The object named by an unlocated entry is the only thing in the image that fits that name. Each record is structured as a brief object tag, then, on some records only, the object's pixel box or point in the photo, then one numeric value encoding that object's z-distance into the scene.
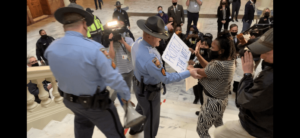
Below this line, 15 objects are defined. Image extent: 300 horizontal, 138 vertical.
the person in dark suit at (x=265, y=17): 4.96
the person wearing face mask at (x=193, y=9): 6.95
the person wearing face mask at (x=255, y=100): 1.29
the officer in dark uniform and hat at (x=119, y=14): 6.62
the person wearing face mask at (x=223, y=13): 6.56
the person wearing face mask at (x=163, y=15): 6.20
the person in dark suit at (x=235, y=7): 8.32
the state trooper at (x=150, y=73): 1.96
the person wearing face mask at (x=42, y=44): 4.99
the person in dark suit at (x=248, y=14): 6.34
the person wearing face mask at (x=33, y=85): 3.06
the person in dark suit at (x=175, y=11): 6.59
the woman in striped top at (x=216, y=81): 1.92
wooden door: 10.02
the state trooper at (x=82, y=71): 1.50
